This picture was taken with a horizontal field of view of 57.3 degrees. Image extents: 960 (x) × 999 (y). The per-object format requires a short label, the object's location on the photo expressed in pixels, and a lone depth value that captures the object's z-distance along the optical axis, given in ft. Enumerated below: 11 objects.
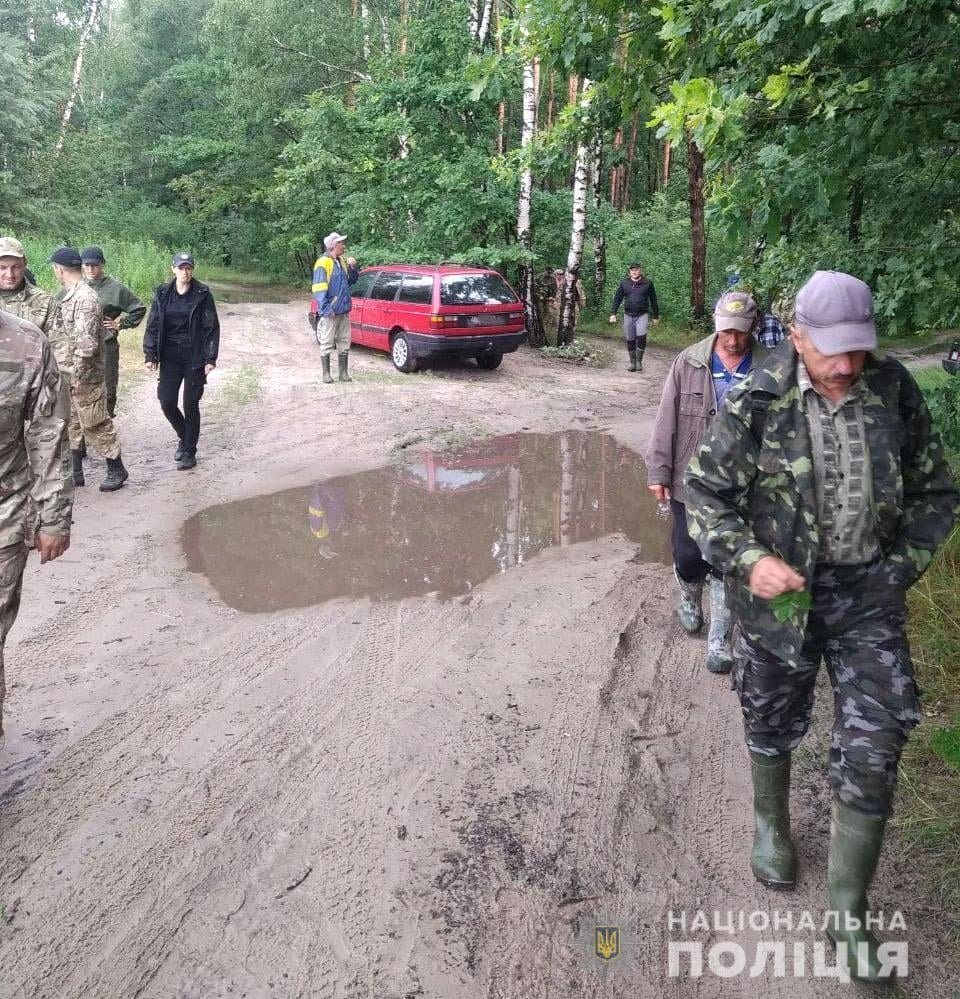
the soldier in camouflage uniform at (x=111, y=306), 25.76
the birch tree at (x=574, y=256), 55.11
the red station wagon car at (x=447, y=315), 46.93
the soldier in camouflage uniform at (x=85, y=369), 23.50
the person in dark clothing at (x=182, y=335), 26.58
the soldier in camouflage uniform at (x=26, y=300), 16.62
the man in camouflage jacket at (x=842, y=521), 9.18
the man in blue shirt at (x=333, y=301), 41.63
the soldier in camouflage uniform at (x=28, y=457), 11.68
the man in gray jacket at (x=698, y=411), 14.55
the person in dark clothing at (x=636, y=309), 52.39
